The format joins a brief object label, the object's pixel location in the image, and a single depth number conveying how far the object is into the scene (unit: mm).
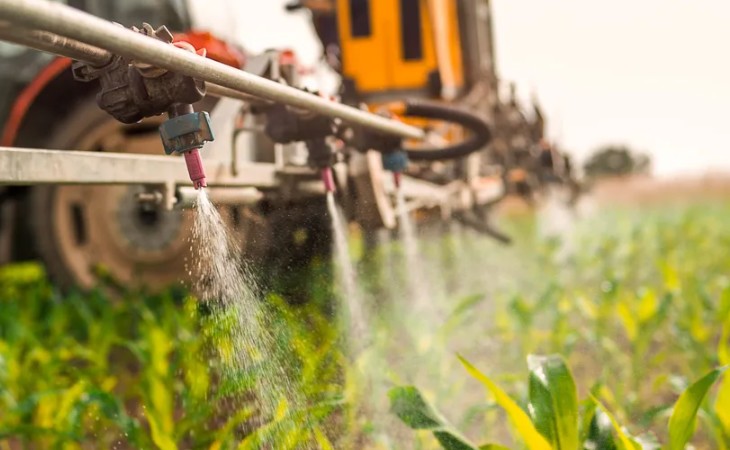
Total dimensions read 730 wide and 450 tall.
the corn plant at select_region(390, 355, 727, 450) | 1478
